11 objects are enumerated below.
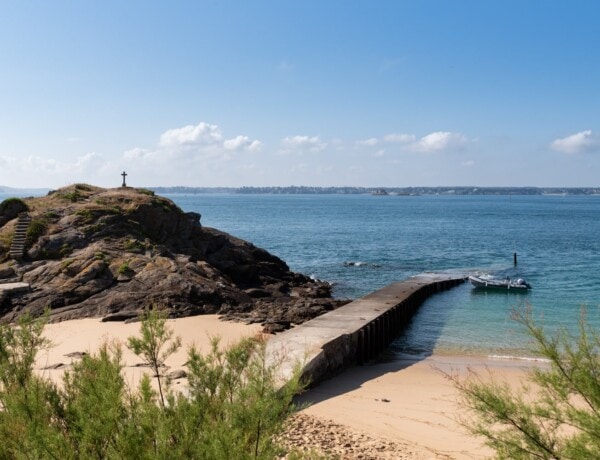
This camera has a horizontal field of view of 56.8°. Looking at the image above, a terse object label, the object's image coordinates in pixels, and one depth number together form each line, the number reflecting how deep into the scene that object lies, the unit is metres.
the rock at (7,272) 26.05
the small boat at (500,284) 36.38
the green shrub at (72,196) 34.03
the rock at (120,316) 21.88
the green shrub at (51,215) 30.80
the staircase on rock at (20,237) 27.48
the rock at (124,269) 25.87
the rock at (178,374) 13.64
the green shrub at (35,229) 28.64
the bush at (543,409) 5.80
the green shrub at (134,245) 29.03
